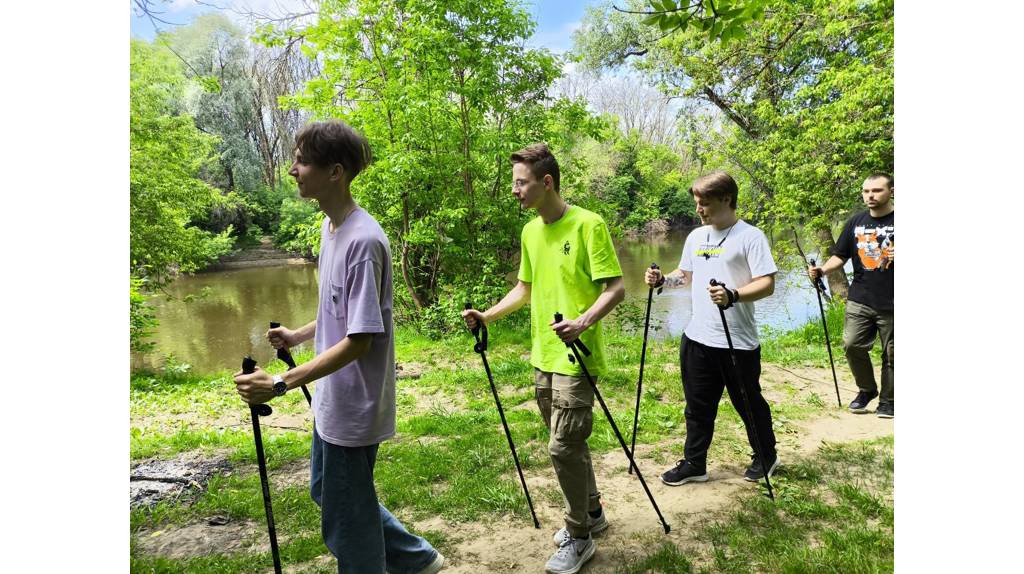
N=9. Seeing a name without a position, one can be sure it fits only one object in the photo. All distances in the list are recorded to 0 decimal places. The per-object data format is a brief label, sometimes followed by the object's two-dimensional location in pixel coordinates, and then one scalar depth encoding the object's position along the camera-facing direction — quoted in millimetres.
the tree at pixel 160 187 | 8664
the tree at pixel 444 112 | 8148
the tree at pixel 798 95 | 8328
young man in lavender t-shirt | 1889
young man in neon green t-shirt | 2566
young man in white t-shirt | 3250
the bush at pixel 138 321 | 7562
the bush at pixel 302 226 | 8711
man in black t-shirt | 4477
